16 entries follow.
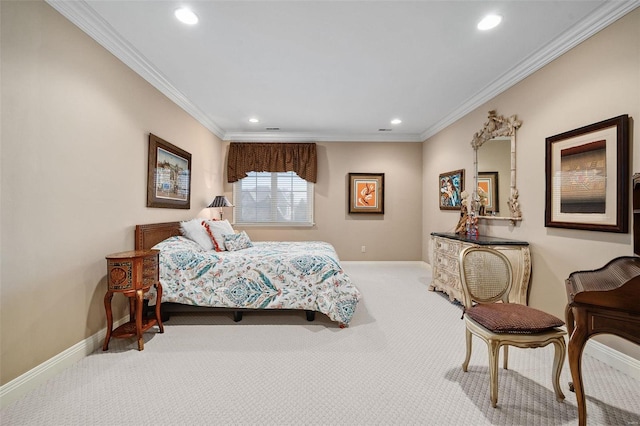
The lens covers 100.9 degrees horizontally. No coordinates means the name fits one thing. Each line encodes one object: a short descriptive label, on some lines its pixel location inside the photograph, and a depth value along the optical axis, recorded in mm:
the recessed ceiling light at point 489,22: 2148
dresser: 2799
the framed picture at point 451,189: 4215
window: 5492
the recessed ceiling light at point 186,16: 2084
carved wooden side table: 2166
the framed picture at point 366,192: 5508
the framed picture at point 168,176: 3039
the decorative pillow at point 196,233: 3377
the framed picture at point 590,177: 1974
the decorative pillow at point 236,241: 3502
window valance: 5375
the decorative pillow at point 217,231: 3485
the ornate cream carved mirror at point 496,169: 3080
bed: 2734
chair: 1570
